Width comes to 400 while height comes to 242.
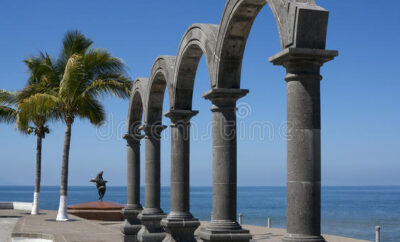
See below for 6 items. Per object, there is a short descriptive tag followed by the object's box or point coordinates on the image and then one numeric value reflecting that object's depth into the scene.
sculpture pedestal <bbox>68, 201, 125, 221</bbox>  27.78
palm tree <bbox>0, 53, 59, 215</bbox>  24.88
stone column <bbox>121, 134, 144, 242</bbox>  16.33
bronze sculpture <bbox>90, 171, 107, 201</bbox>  30.36
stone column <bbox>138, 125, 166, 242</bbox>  14.33
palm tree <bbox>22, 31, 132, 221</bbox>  22.41
